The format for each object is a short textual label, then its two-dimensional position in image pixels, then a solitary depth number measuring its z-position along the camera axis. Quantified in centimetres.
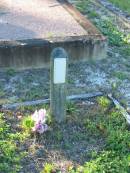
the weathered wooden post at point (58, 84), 335
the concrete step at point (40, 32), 438
